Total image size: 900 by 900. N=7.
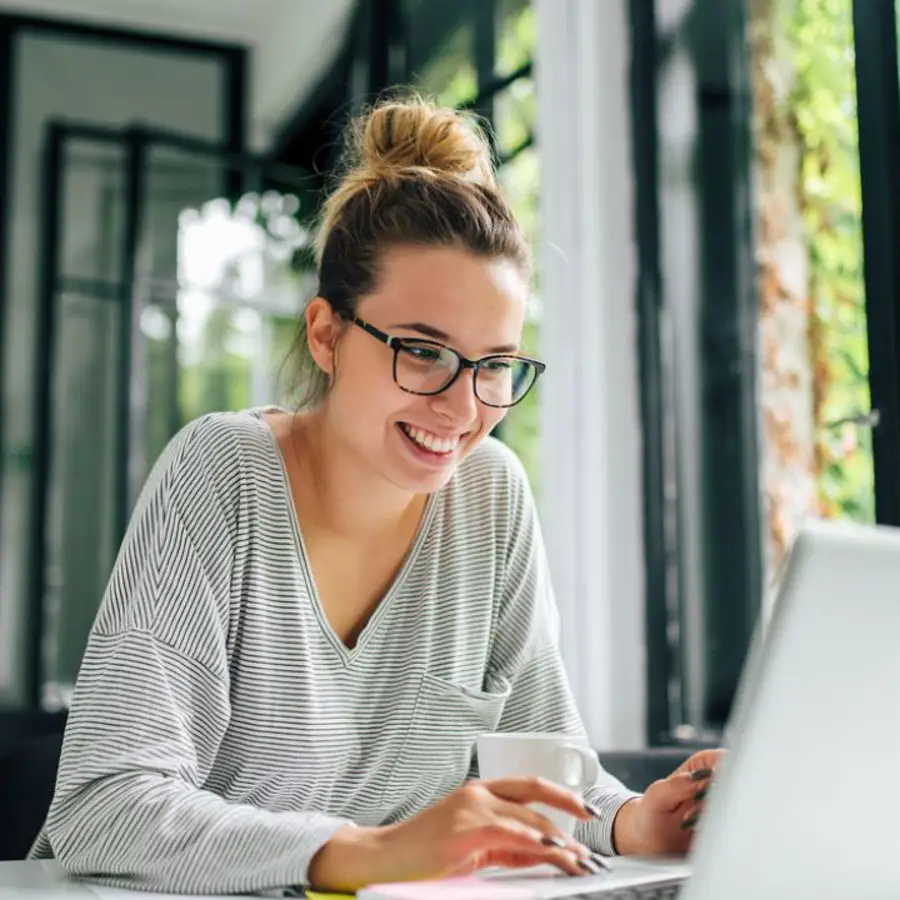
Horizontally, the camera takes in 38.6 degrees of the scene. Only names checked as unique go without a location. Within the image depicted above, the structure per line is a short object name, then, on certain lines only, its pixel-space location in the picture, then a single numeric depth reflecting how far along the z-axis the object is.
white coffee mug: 0.91
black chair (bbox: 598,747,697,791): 1.50
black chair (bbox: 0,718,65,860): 1.41
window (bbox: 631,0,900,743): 2.29
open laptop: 0.65
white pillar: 2.70
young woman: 1.06
